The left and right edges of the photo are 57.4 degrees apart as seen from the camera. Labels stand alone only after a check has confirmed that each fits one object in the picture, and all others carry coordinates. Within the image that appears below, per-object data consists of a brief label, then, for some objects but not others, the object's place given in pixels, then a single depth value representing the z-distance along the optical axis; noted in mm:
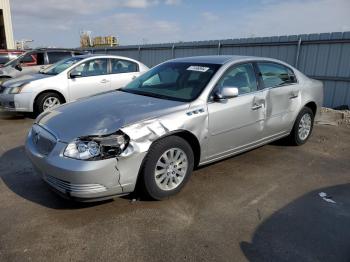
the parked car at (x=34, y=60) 10859
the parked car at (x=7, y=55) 13720
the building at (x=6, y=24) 23730
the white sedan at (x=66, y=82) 7215
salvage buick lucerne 3074
